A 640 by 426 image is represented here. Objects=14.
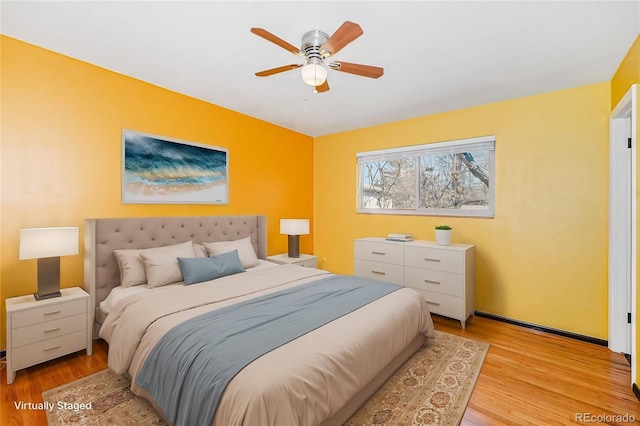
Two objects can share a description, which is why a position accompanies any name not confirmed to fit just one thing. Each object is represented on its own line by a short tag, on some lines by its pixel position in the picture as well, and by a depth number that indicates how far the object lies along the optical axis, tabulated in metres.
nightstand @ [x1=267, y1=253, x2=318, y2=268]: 4.03
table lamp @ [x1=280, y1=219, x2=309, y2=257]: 4.16
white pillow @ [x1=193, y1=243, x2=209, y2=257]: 3.13
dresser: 3.16
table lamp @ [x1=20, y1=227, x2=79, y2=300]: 2.15
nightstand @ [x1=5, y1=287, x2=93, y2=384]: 2.06
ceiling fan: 1.71
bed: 1.27
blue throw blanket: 1.34
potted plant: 3.43
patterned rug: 1.74
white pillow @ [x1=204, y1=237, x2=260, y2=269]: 3.19
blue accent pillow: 2.67
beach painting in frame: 2.95
